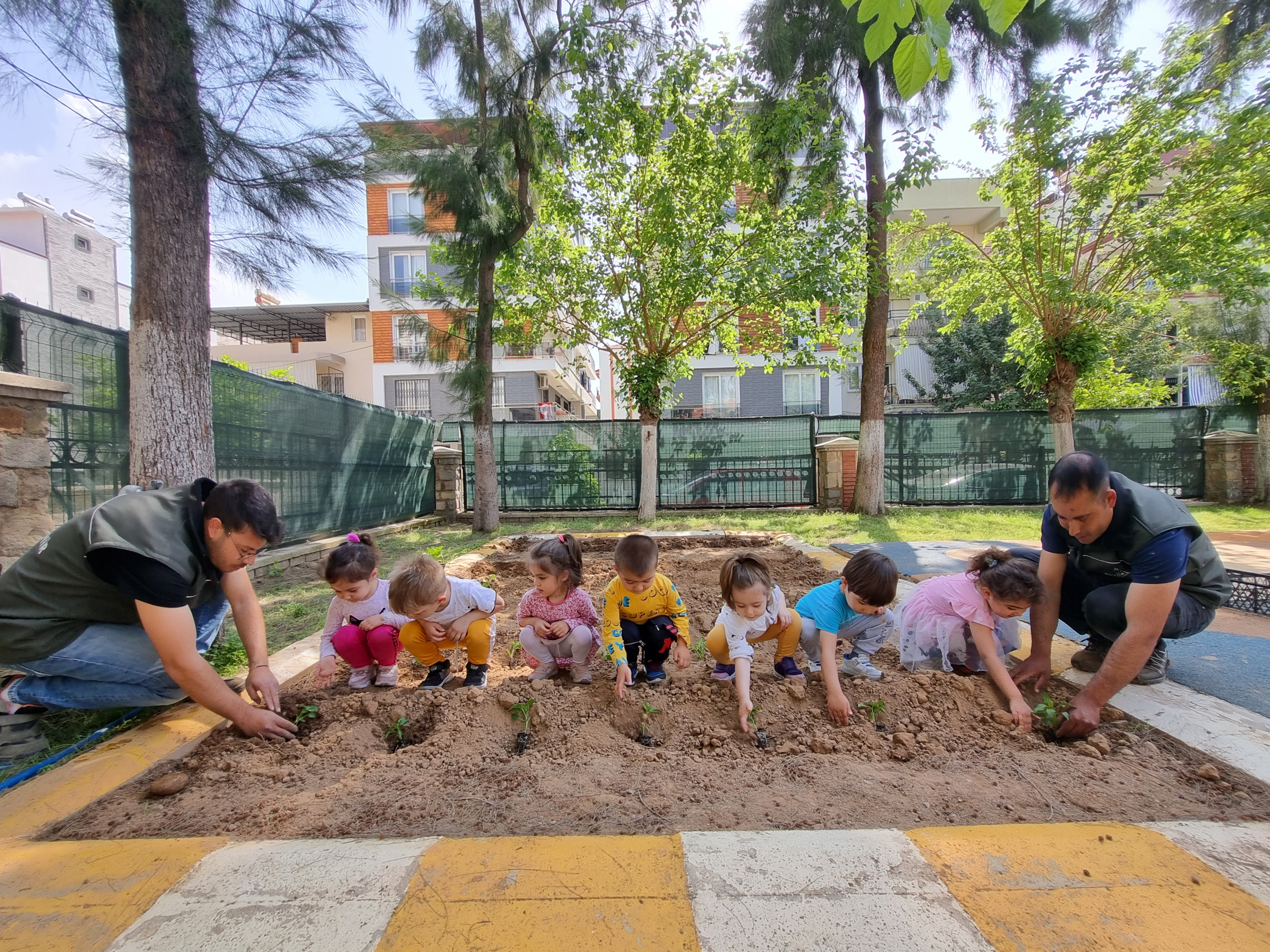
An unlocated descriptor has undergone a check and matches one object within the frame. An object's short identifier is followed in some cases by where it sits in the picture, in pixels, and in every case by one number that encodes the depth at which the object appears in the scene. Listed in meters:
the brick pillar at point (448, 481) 11.43
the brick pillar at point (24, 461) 2.95
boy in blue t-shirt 2.48
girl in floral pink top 2.69
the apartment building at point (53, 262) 21.09
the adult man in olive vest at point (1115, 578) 2.12
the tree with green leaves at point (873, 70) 9.39
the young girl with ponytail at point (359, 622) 2.74
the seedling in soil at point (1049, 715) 2.20
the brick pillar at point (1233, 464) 10.83
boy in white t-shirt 2.55
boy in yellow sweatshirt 2.65
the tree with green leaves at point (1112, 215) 8.18
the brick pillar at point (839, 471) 10.94
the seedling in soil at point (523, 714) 2.20
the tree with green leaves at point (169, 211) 3.31
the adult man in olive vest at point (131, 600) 2.02
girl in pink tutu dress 2.40
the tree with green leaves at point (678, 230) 9.12
